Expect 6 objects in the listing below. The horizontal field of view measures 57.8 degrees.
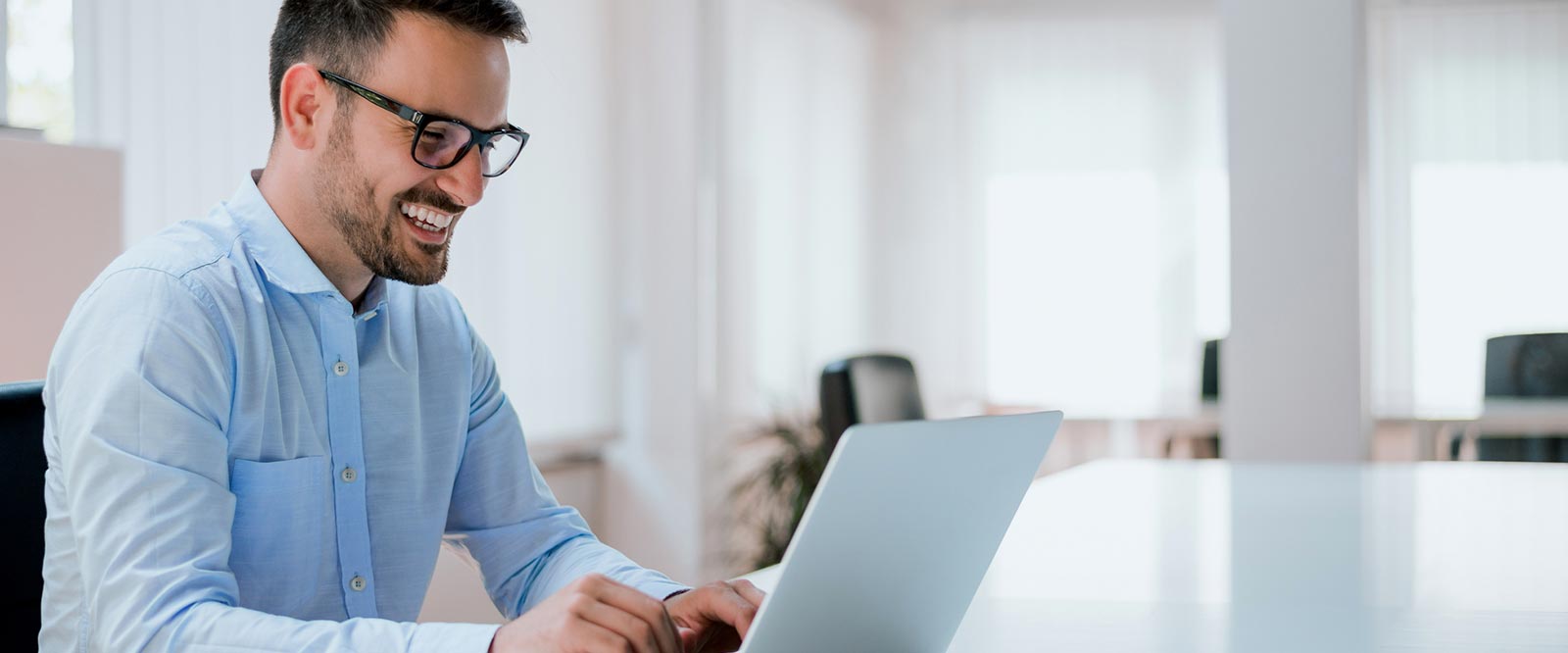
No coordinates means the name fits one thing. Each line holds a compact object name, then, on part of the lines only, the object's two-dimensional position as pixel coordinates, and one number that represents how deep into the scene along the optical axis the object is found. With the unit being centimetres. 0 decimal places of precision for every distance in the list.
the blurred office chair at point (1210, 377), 603
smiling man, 107
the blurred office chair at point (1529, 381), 436
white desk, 125
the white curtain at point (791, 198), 519
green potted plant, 484
